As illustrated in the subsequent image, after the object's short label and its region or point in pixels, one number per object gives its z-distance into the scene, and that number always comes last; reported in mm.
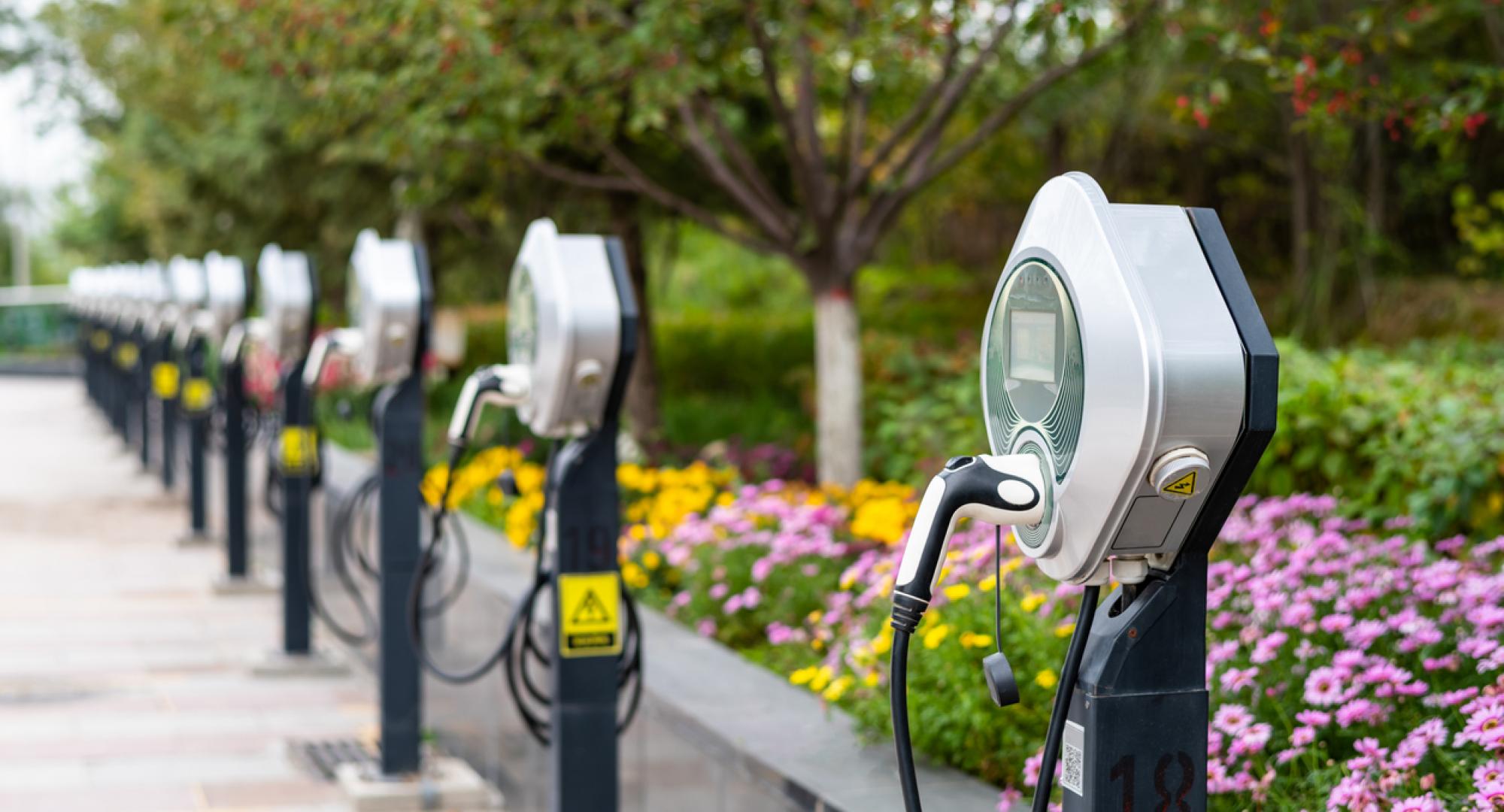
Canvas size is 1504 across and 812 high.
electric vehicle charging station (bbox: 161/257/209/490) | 10039
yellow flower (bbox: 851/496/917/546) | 4742
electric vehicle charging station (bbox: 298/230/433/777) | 4637
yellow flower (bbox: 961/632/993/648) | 3289
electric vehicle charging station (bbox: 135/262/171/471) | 11727
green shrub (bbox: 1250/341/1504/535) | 4234
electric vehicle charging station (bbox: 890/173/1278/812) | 1644
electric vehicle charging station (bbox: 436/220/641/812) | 3217
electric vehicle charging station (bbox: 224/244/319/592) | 6500
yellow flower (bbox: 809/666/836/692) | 3744
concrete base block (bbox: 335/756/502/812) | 4809
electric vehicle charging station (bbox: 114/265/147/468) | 13599
